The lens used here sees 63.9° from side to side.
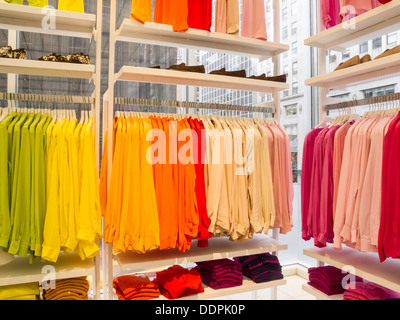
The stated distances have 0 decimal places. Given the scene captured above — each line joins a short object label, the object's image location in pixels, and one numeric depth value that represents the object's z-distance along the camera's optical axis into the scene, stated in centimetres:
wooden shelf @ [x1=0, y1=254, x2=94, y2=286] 194
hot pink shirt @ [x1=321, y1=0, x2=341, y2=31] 246
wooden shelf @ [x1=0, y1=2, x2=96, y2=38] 208
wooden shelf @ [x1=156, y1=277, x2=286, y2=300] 230
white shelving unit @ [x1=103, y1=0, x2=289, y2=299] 225
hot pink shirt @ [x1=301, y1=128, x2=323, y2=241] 242
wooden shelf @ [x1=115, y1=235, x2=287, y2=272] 223
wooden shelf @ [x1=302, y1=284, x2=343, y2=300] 223
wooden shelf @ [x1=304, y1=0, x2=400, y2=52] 202
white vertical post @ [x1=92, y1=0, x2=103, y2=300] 220
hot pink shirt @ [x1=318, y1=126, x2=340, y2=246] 224
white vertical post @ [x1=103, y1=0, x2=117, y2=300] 217
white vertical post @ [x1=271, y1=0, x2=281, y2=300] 286
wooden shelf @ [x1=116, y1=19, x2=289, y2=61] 234
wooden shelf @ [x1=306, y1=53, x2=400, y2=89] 194
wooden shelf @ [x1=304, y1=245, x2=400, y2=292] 190
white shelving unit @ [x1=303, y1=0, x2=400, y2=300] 195
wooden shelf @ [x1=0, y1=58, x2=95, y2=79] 201
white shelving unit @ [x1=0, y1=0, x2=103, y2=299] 200
